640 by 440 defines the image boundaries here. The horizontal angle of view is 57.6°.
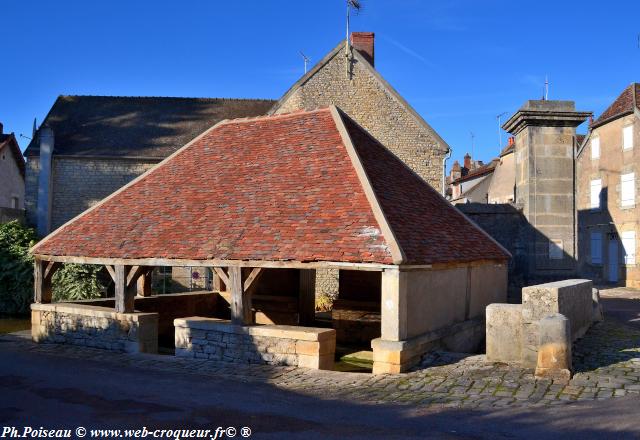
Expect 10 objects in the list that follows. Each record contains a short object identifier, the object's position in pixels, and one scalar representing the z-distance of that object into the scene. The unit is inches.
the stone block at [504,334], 321.7
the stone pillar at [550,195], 530.9
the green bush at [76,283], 644.7
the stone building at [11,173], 1020.5
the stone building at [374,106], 747.4
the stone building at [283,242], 333.1
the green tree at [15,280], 672.4
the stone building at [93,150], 786.8
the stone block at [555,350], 285.0
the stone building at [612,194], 883.4
